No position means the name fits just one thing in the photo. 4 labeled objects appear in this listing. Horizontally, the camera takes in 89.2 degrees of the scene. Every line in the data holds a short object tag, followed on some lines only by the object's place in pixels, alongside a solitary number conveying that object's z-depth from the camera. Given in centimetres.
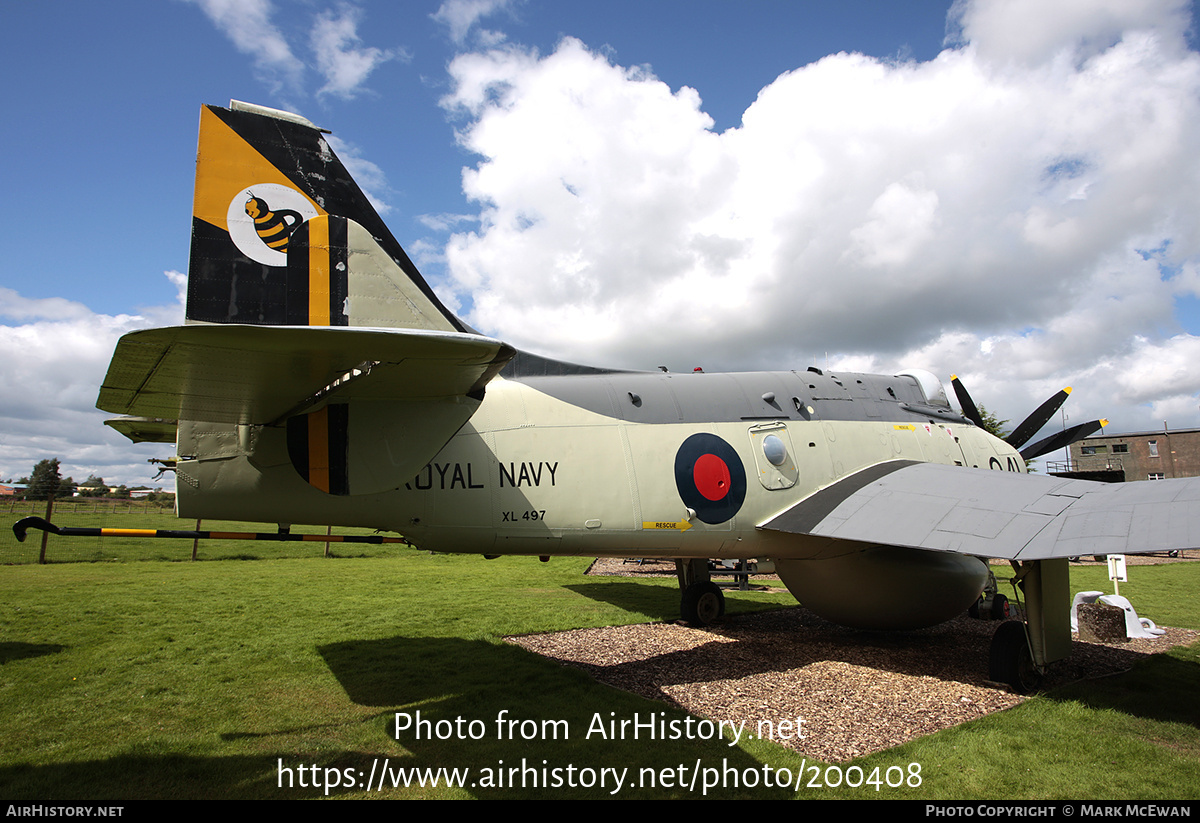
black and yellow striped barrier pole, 490
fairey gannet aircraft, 533
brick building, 4959
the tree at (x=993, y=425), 3272
